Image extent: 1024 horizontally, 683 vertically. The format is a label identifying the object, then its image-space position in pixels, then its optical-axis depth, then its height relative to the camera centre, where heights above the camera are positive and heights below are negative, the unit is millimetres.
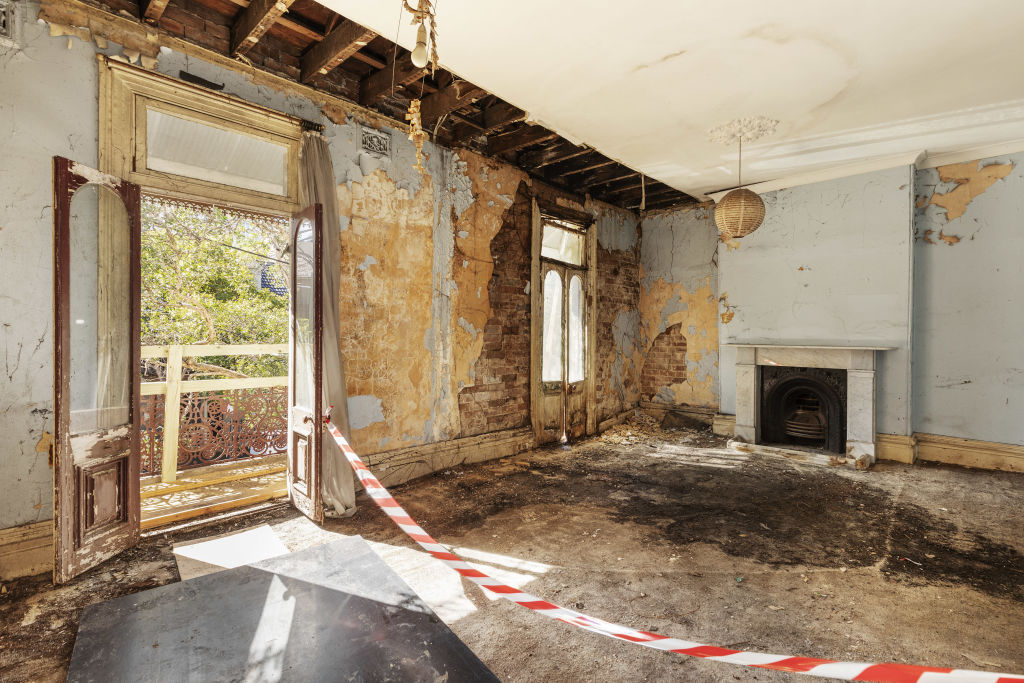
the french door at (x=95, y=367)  2447 -179
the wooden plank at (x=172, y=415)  4261 -730
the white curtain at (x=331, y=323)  3492 +108
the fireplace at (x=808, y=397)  4906 -646
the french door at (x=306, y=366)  3277 -213
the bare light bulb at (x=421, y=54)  1634 +993
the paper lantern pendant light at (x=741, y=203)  4188 +1237
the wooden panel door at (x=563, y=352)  5762 -167
